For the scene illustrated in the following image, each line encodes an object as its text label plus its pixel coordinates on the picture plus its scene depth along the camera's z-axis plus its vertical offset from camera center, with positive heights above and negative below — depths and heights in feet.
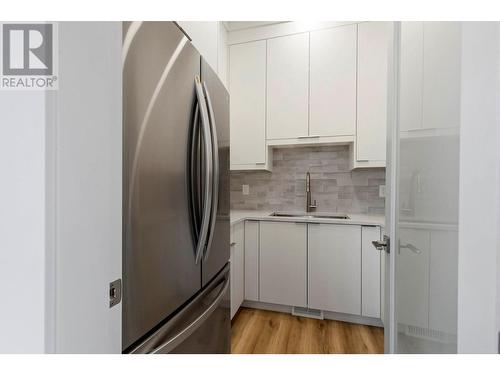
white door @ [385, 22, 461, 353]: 1.82 -0.03
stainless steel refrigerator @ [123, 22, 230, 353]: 1.88 -0.10
